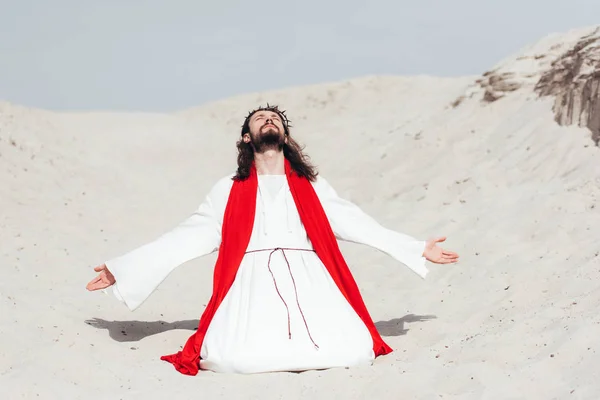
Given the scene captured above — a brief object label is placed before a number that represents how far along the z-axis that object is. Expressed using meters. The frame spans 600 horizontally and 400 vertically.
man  4.64
